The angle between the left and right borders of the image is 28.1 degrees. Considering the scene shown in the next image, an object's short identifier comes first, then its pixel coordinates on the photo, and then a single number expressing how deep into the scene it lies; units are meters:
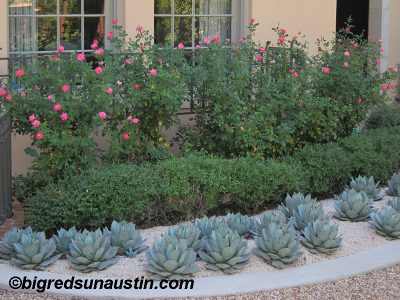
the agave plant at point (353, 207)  6.91
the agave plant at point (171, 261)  5.35
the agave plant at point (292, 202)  6.84
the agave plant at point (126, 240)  5.84
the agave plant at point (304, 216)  6.43
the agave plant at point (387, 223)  6.52
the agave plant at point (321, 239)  6.04
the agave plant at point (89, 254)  5.48
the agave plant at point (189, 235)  5.77
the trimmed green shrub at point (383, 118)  10.43
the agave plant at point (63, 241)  5.76
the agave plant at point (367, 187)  7.62
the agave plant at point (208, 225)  6.03
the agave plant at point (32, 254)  5.50
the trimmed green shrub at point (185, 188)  6.56
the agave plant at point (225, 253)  5.55
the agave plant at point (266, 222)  6.20
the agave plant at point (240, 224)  6.24
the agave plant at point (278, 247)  5.71
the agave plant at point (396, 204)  7.04
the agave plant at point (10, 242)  5.69
